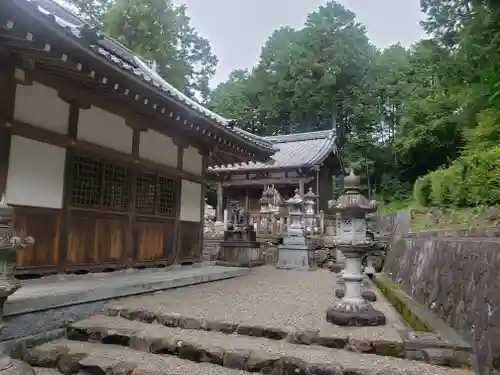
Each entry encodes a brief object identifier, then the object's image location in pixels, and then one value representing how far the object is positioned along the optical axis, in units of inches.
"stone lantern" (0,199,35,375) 126.7
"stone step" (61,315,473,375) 133.6
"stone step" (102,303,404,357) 149.6
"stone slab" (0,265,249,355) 159.2
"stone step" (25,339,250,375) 142.0
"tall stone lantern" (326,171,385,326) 179.3
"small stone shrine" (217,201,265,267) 469.1
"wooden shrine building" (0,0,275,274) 181.2
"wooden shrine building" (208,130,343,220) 759.1
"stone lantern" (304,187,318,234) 575.1
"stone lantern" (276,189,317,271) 474.3
